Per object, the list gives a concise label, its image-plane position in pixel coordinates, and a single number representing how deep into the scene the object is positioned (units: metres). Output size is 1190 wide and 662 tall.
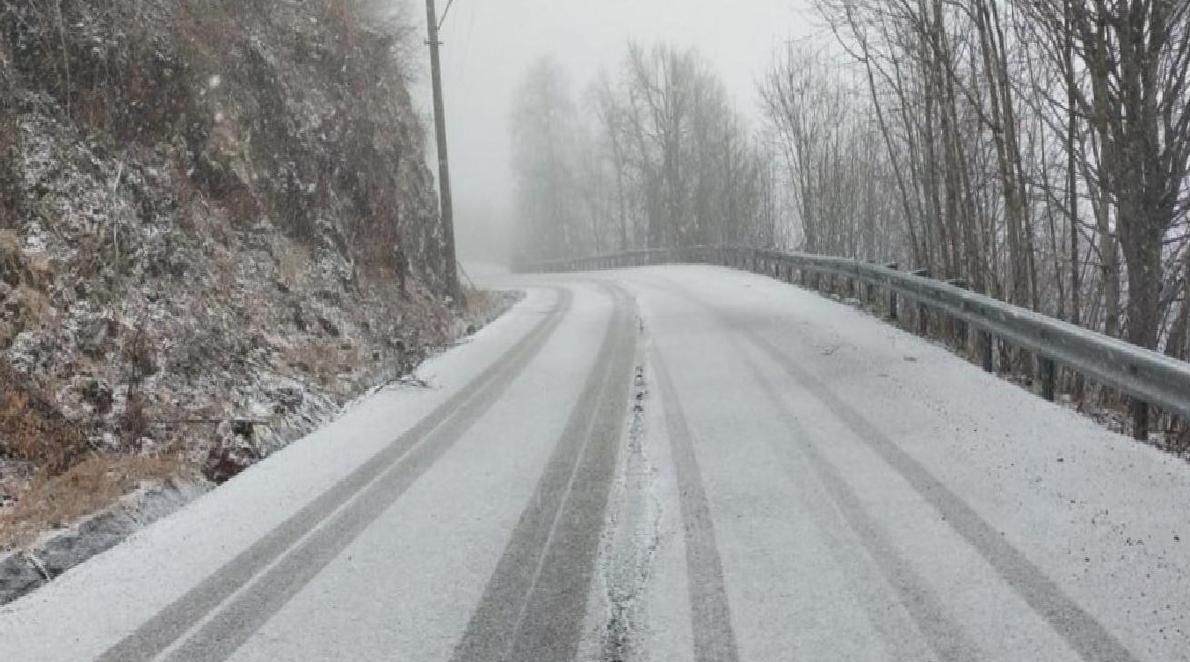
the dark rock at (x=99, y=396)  6.82
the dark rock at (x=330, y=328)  11.36
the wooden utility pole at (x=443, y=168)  18.22
